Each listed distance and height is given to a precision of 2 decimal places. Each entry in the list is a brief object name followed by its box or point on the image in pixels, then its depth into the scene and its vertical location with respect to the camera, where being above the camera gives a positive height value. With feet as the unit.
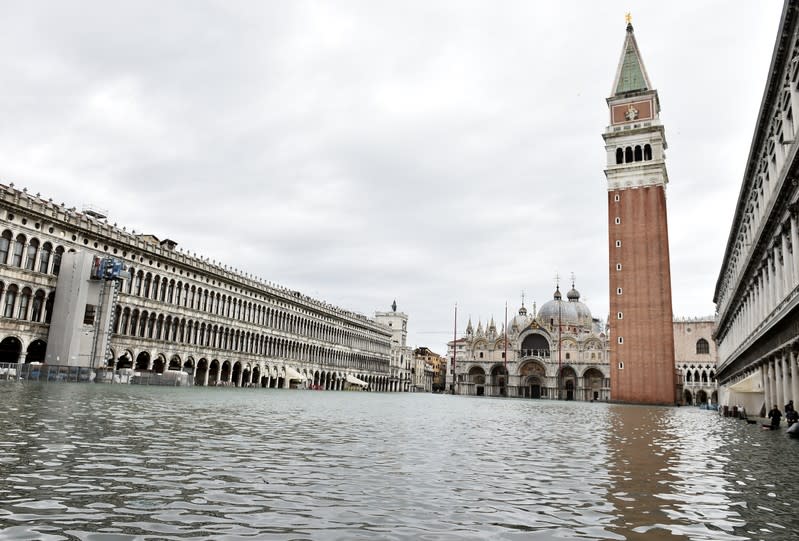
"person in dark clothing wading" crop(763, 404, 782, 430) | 76.27 -0.96
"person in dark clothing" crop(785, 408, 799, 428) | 74.84 -0.79
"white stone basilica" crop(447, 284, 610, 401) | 331.57 +19.52
